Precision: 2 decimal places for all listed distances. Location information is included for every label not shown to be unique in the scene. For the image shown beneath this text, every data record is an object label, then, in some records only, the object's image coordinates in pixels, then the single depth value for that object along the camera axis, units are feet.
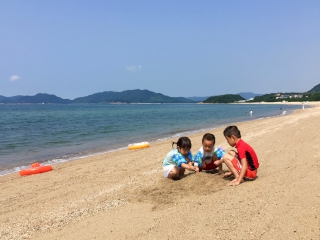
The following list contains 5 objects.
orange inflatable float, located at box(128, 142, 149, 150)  40.88
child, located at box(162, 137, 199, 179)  18.47
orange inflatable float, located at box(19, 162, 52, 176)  27.76
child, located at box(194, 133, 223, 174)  18.84
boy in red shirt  16.39
